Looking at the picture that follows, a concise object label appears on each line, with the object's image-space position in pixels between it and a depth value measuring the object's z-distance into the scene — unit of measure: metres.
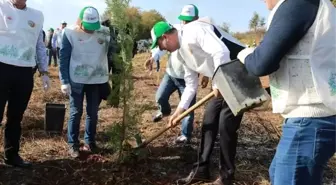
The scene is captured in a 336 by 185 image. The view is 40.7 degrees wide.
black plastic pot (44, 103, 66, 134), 5.96
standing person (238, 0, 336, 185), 2.19
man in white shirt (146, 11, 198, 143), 5.68
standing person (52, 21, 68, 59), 18.65
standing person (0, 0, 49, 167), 4.18
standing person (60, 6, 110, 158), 4.75
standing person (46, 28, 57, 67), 19.13
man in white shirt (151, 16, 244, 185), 4.00
